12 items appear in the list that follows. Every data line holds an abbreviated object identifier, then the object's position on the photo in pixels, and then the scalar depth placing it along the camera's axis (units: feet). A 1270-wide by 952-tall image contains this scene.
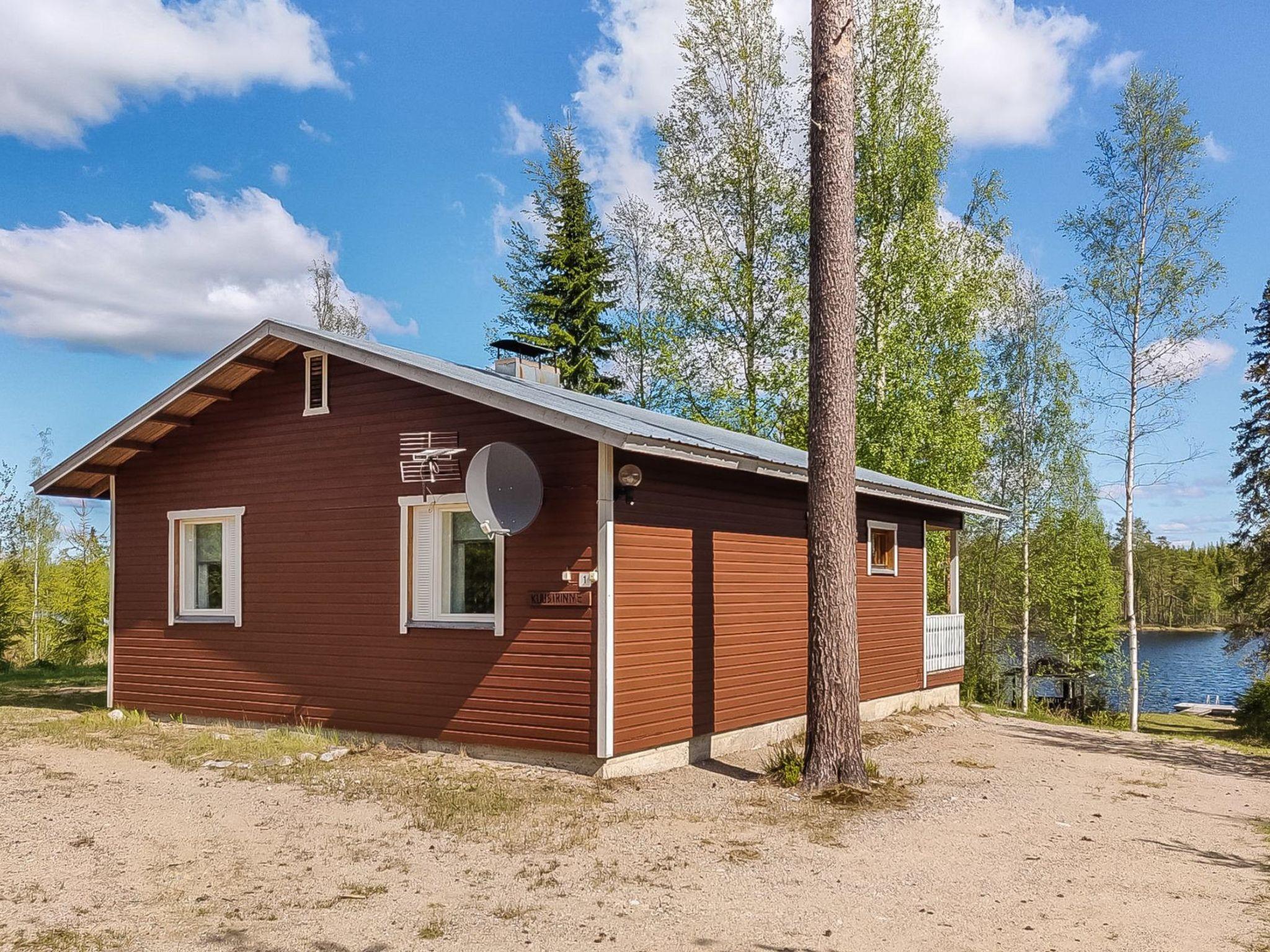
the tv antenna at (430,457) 28.81
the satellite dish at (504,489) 25.52
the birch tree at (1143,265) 54.75
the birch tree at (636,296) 71.61
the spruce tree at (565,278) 77.46
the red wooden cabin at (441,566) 26.20
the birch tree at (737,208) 65.31
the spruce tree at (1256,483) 79.77
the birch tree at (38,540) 72.64
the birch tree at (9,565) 63.67
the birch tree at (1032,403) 76.84
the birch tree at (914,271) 59.88
